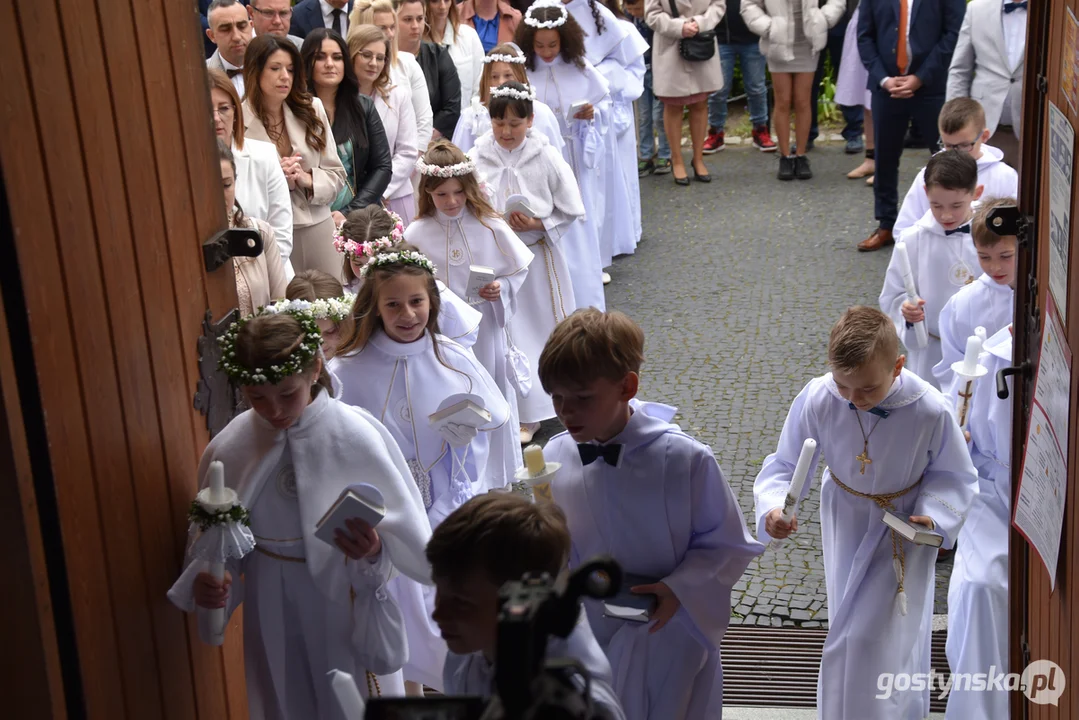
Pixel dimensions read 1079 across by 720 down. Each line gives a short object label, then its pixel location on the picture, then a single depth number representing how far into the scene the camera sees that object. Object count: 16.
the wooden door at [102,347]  2.64
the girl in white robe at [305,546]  3.48
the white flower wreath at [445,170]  6.68
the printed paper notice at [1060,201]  2.75
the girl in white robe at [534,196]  7.93
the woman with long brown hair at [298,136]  6.91
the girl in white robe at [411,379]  5.00
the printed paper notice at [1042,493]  2.86
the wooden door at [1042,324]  2.75
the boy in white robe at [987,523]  4.51
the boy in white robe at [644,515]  3.54
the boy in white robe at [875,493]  4.29
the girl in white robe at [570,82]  9.64
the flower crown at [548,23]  9.60
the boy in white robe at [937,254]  6.39
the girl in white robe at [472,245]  6.77
